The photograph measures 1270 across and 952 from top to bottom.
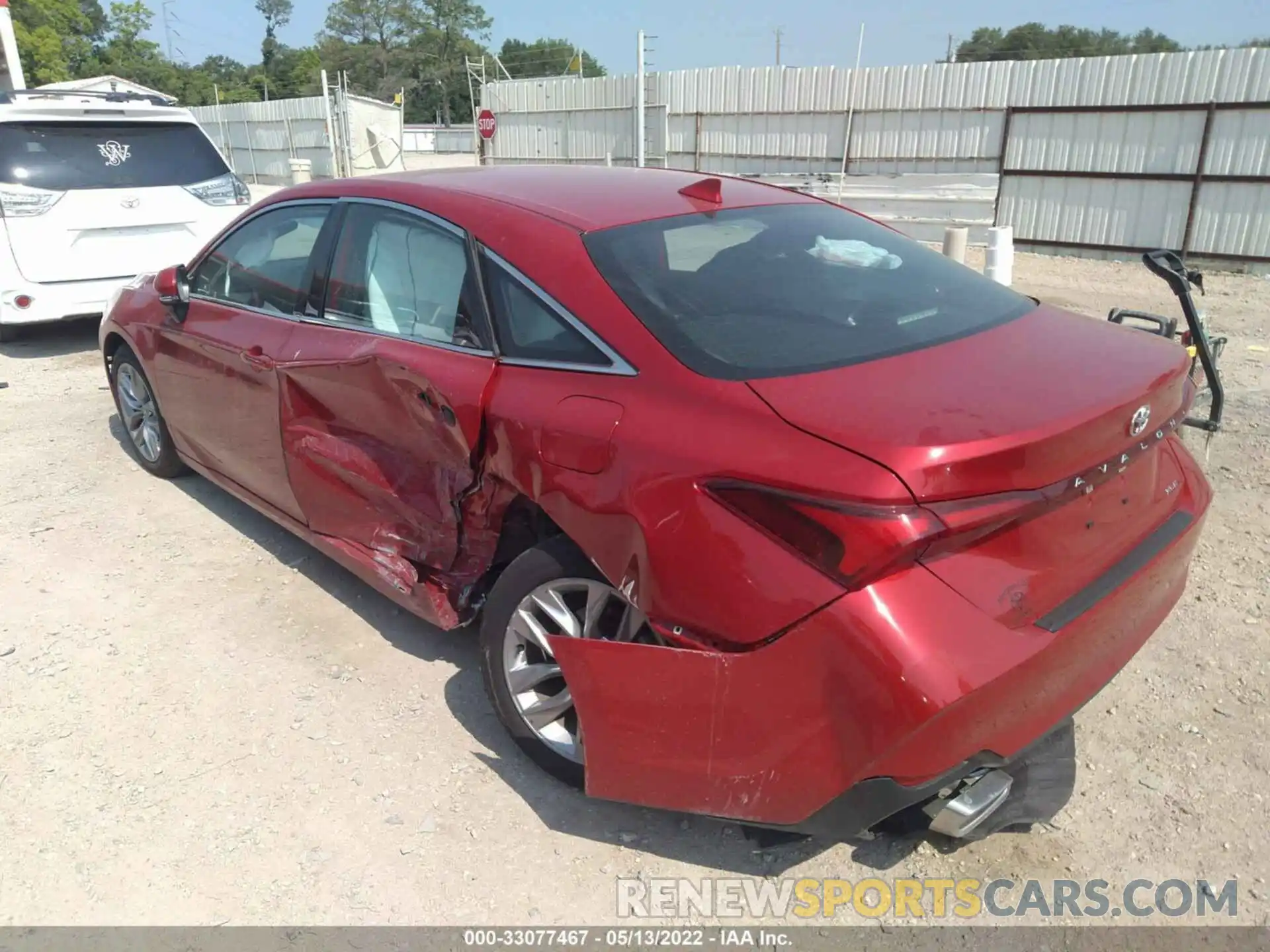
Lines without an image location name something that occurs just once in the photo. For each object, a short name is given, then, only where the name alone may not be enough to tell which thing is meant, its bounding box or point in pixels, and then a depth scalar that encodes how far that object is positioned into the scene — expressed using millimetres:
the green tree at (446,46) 77675
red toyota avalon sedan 1923
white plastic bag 2926
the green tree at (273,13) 95188
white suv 6938
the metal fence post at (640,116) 16625
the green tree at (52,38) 51875
